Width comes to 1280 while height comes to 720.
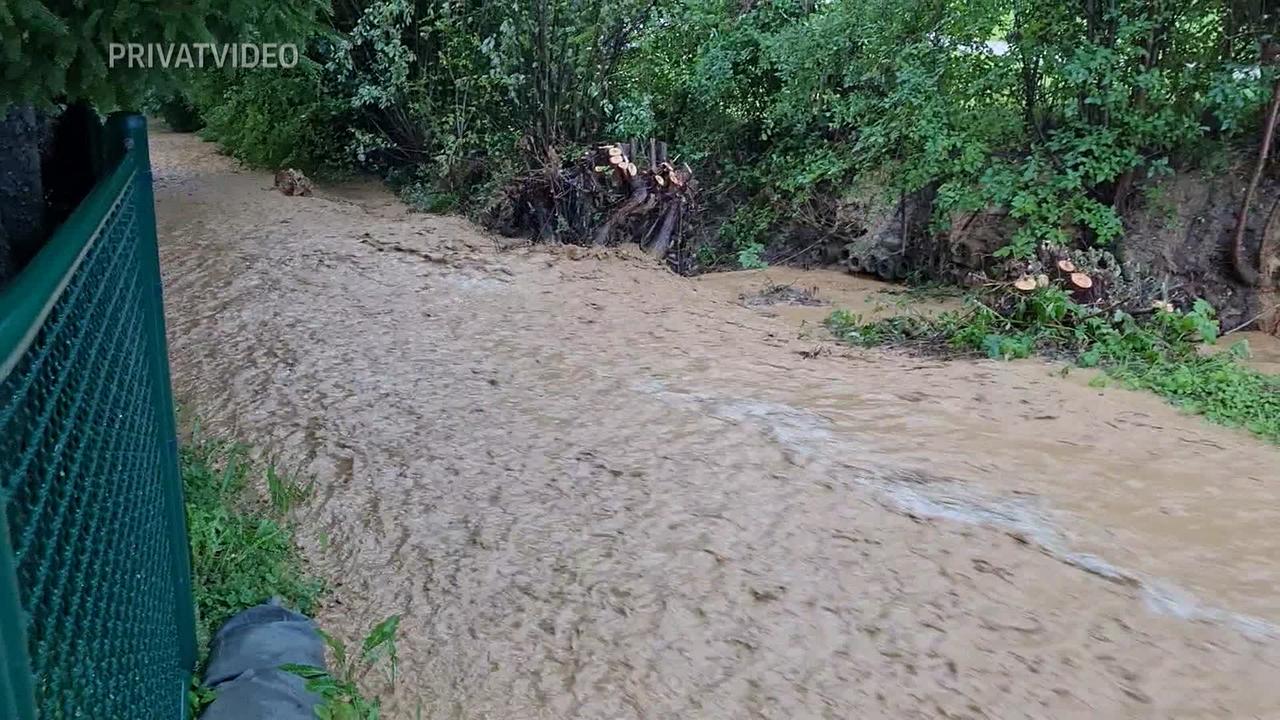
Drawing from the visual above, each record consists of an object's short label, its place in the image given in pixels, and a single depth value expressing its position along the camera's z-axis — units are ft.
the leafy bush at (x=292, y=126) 37.88
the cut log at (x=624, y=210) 28.40
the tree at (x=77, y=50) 8.18
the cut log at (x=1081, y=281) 22.09
